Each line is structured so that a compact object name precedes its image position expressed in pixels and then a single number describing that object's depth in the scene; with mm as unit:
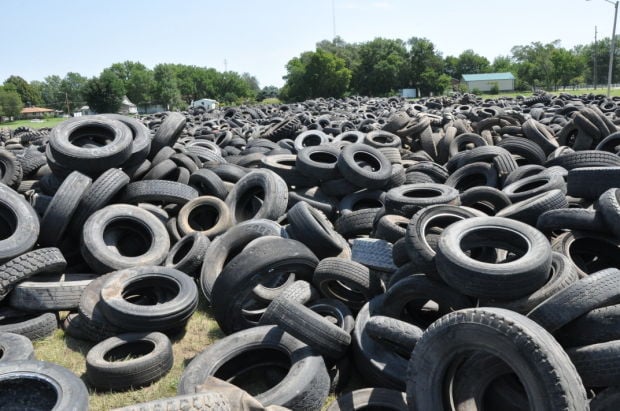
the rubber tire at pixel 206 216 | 7582
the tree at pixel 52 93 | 119462
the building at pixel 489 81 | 89438
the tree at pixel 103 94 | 79000
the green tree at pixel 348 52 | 91194
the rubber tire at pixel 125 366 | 4543
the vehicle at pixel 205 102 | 86250
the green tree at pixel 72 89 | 108625
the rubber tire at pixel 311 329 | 4344
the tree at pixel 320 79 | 79000
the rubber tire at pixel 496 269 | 3809
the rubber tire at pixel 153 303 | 5223
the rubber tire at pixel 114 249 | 6492
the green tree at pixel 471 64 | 108125
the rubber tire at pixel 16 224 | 5934
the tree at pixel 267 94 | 107612
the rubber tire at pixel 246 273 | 5223
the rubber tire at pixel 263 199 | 7770
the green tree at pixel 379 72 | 81688
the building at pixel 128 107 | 90875
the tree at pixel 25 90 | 114438
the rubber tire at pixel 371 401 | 3840
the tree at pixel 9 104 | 87812
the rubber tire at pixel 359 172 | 8414
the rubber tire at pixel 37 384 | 3607
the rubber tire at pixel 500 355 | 2762
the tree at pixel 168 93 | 95062
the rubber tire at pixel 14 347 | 4648
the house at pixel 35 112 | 106438
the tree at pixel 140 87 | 95000
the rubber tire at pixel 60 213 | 6547
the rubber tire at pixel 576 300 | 3480
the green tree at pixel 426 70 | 79312
